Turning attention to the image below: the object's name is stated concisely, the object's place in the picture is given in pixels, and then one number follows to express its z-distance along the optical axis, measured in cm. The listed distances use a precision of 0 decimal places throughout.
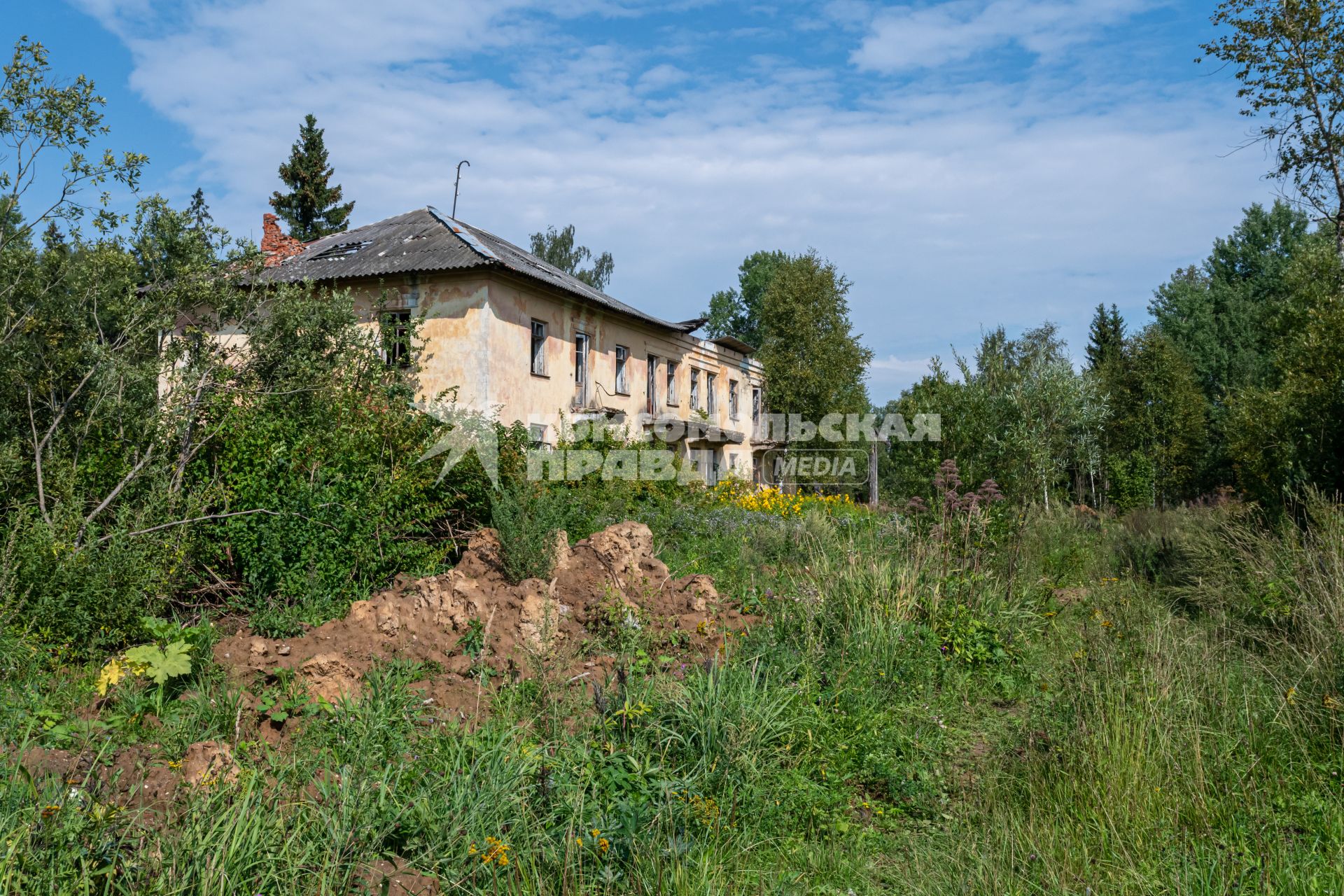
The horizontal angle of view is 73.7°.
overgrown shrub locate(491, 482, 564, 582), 812
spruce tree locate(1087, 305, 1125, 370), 3994
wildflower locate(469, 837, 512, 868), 340
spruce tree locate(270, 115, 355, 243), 3394
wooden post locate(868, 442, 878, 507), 3000
